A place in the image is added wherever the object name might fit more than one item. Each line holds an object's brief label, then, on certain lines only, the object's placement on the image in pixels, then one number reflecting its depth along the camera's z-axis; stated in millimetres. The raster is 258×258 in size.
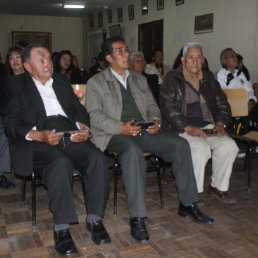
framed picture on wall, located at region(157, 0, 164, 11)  8266
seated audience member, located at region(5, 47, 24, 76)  3418
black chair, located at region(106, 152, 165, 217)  2586
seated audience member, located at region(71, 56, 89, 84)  5404
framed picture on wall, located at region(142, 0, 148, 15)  8905
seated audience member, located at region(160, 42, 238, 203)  2855
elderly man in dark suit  2152
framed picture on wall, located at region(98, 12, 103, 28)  11500
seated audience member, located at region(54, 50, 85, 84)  5035
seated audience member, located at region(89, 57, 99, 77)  5971
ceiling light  10588
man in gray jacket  2377
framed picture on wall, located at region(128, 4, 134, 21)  9664
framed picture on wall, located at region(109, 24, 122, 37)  10420
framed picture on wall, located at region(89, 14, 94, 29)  12312
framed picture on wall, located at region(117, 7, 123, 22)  10227
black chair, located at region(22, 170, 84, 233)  2375
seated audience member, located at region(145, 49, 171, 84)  7279
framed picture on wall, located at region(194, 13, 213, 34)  6703
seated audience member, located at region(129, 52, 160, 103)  4035
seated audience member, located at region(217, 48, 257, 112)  4457
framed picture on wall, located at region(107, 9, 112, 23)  10875
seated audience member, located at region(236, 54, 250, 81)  5543
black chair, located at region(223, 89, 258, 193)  3363
